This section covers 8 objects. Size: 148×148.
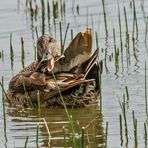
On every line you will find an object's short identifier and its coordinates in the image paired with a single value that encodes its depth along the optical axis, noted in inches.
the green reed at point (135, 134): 345.5
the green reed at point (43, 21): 570.0
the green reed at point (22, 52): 527.9
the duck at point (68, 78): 447.8
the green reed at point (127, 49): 529.0
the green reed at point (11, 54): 534.8
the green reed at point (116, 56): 511.2
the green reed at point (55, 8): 615.4
